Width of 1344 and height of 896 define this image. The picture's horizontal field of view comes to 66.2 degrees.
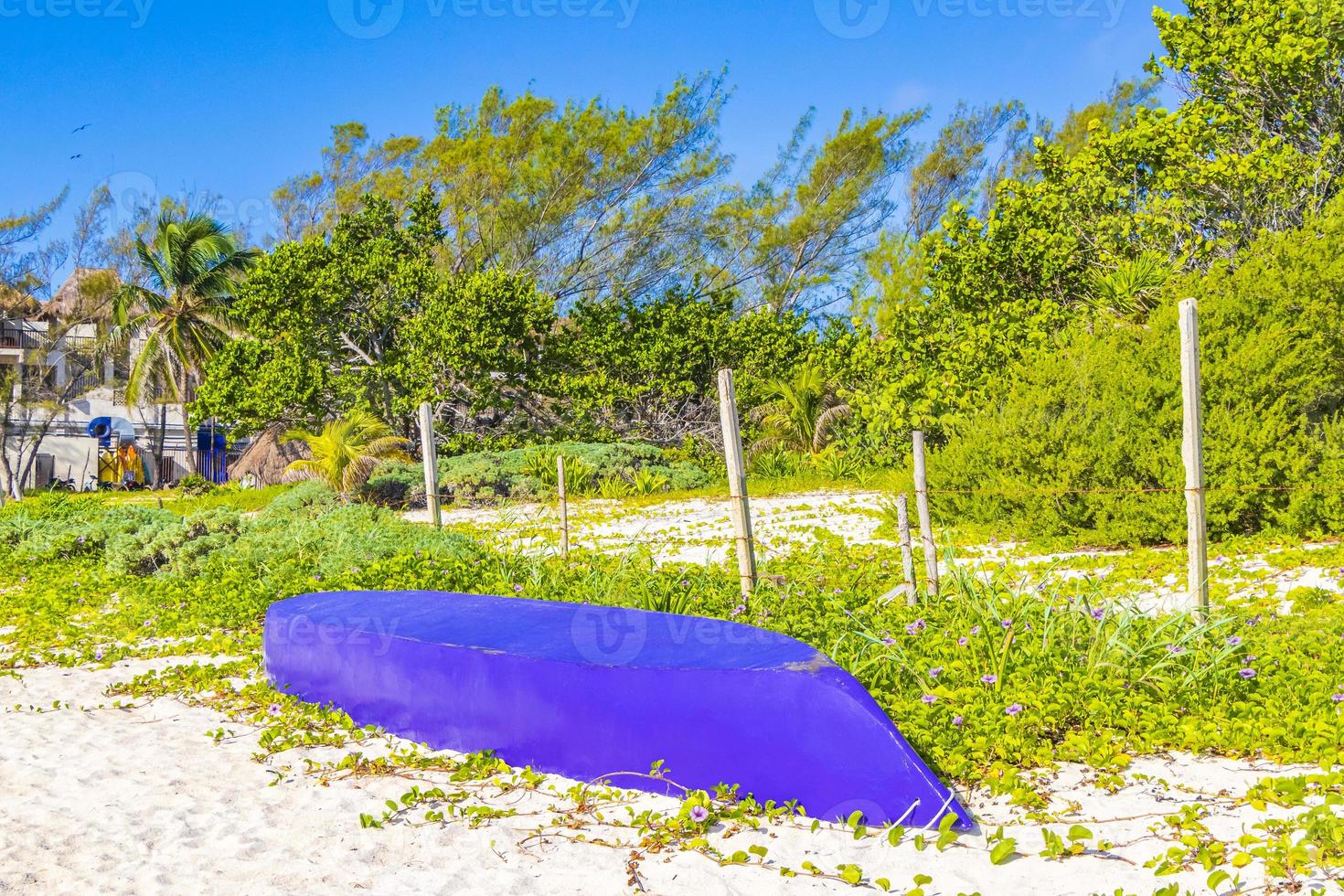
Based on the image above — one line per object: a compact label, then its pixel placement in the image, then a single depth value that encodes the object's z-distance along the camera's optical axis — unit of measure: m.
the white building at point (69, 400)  29.56
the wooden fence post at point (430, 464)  10.12
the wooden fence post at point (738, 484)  6.44
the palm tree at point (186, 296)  26.08
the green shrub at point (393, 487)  16.50
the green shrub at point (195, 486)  23.39
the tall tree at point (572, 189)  25.66
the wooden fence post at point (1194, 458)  5.85
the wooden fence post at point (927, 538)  6.54
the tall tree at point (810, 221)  27.75
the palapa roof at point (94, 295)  29.55
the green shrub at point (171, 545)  9.64
